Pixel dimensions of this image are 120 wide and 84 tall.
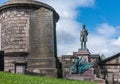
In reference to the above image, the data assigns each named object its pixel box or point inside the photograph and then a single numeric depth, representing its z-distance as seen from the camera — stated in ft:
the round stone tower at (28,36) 45.89
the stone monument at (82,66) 47.21
